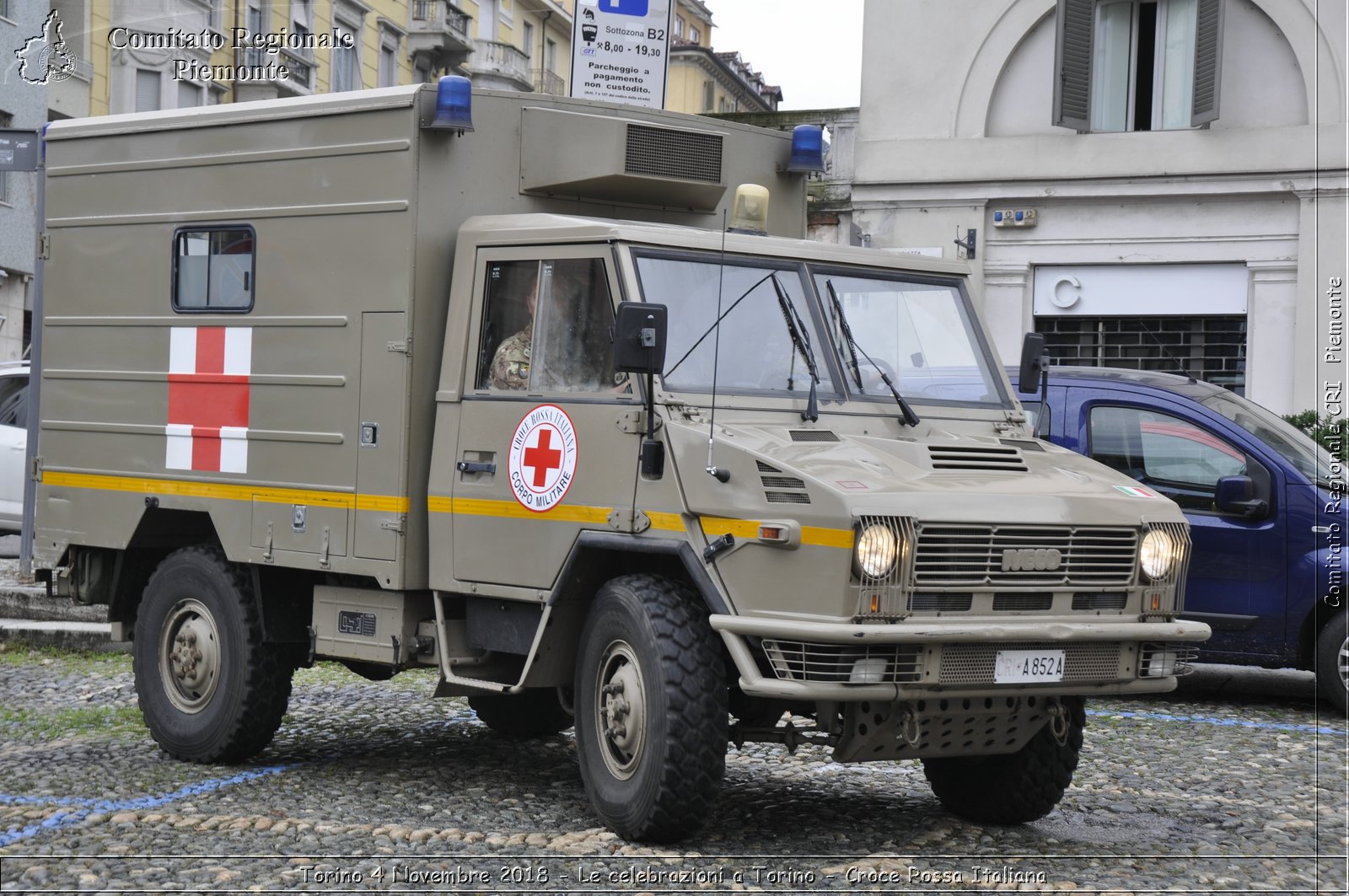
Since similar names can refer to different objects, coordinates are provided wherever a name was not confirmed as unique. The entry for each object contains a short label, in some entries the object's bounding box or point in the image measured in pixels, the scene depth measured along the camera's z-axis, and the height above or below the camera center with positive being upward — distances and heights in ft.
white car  49.78 -1.27
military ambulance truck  20.20 -0.60
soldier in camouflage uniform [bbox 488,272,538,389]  23.76 +0.77
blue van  32.94 -1.67
